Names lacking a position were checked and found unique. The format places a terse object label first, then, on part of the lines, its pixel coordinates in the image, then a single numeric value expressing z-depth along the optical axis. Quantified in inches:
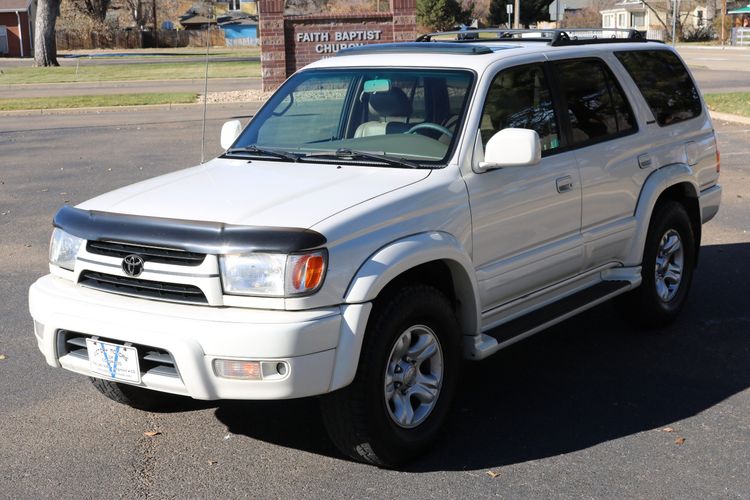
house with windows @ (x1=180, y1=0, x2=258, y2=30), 3668.8
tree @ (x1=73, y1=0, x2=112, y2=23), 3184.1
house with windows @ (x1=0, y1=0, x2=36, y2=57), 2610.7
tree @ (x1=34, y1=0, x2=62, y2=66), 1722.4
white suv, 167.6
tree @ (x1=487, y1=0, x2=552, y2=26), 2699.3
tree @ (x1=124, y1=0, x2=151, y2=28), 3452.3
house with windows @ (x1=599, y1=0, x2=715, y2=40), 3248.0
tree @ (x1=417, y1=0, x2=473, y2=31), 2546.8
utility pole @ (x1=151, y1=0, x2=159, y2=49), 3085.6
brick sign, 999.6
